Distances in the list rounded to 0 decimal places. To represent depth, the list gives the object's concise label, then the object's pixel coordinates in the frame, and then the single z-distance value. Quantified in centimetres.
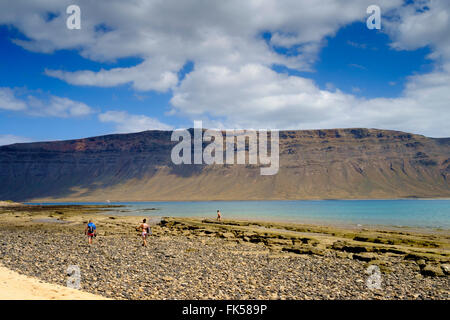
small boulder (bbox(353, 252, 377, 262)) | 1758
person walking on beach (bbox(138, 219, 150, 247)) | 2144
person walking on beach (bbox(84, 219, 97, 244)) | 2144
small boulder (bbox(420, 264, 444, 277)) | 1428
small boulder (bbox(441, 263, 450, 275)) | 1438
